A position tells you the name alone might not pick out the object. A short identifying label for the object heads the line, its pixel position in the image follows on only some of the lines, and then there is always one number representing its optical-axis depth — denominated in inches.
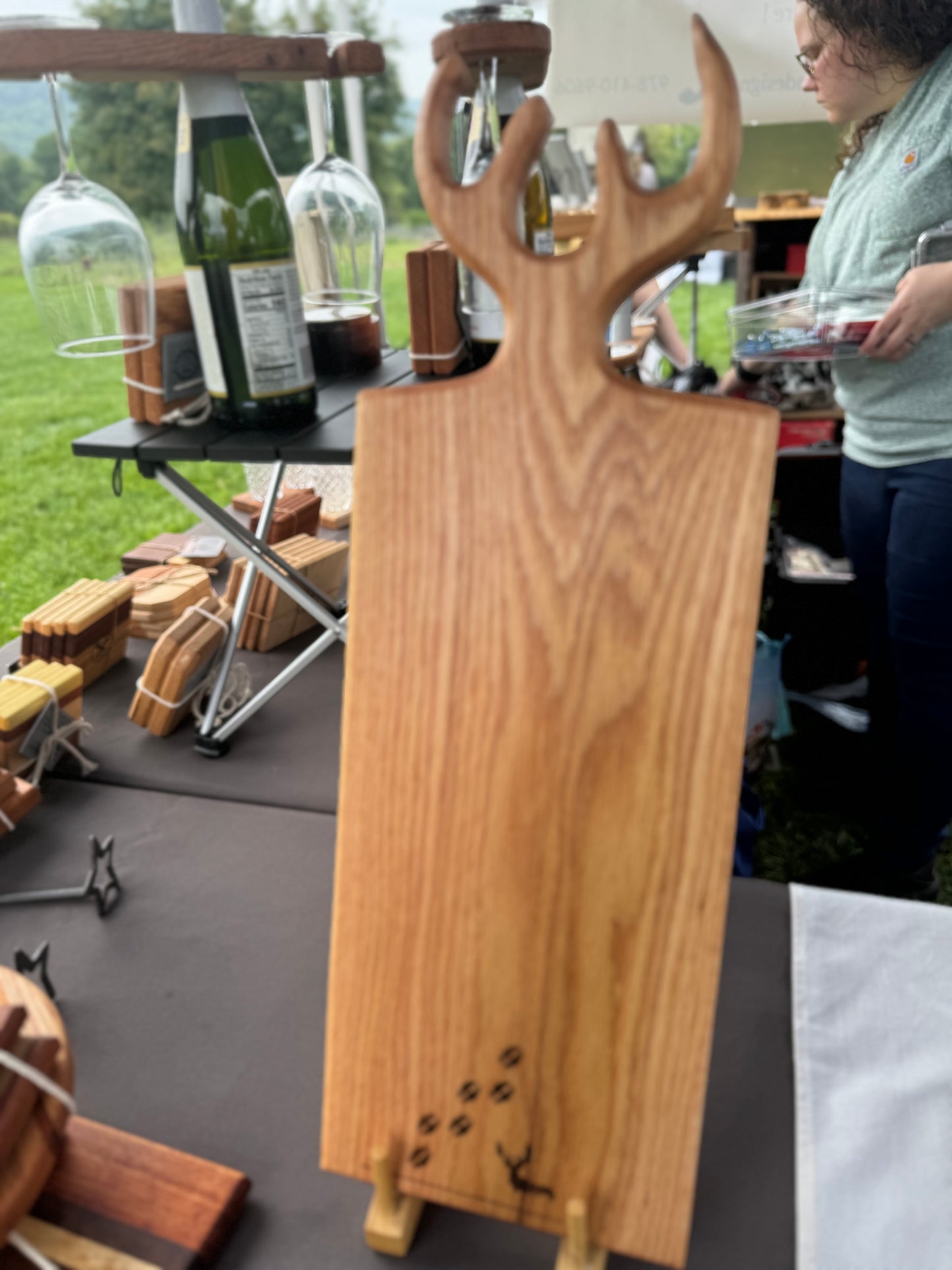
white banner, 73.0
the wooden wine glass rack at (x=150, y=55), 28.1
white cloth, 22.1
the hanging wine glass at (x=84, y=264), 29.3
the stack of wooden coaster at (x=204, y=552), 61.7
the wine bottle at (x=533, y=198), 38.1
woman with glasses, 41.0
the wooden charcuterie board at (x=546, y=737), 18.9
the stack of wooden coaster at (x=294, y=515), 60.0
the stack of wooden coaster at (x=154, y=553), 61.4
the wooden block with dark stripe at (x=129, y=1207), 20.7
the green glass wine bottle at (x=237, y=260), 32.9
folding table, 36.3
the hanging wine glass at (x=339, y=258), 44.0
